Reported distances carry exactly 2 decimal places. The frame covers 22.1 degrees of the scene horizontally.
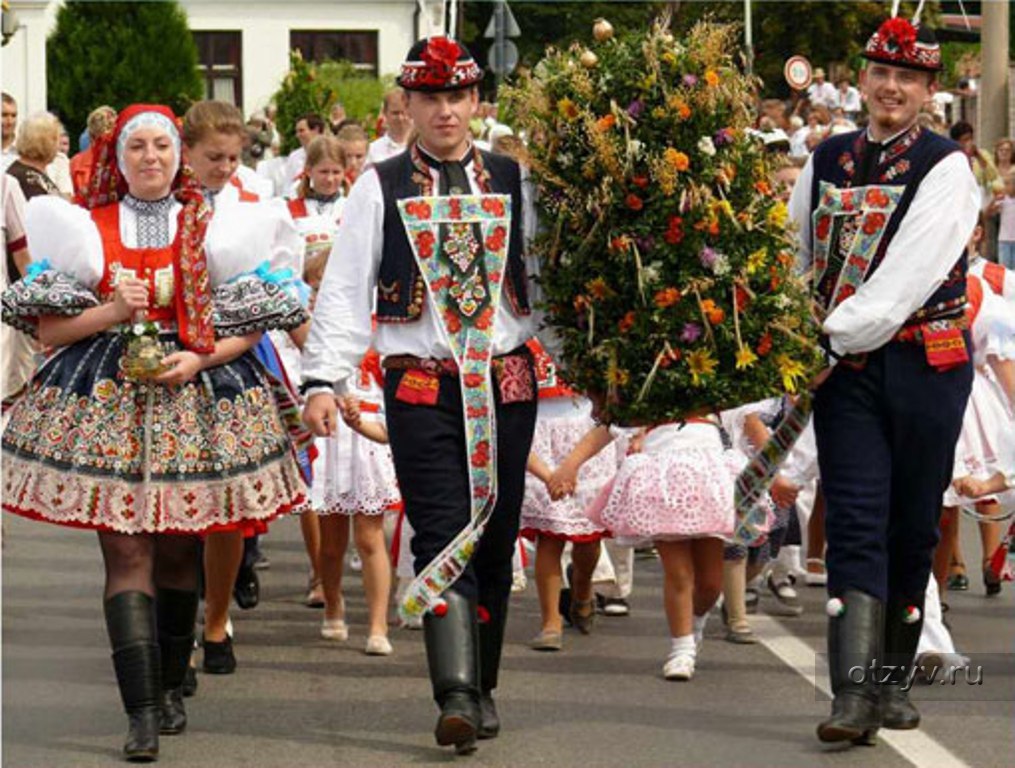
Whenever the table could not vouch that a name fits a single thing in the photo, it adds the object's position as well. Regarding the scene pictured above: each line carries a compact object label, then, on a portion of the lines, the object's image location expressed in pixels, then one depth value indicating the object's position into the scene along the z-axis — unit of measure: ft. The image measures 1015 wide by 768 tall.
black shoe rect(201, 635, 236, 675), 31.60
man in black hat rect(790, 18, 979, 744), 26.30
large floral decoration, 25.73
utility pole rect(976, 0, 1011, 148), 81.56
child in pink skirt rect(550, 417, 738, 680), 31.09
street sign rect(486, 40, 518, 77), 95.30
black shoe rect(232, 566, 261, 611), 37.11
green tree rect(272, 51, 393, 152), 129.59
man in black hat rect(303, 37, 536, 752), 26.35
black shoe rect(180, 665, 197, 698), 29.96
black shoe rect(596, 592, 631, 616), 36.29
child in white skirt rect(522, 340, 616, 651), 33.65
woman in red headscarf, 26.48
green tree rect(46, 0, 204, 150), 163.63
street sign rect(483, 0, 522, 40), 96.32
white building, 208.54
